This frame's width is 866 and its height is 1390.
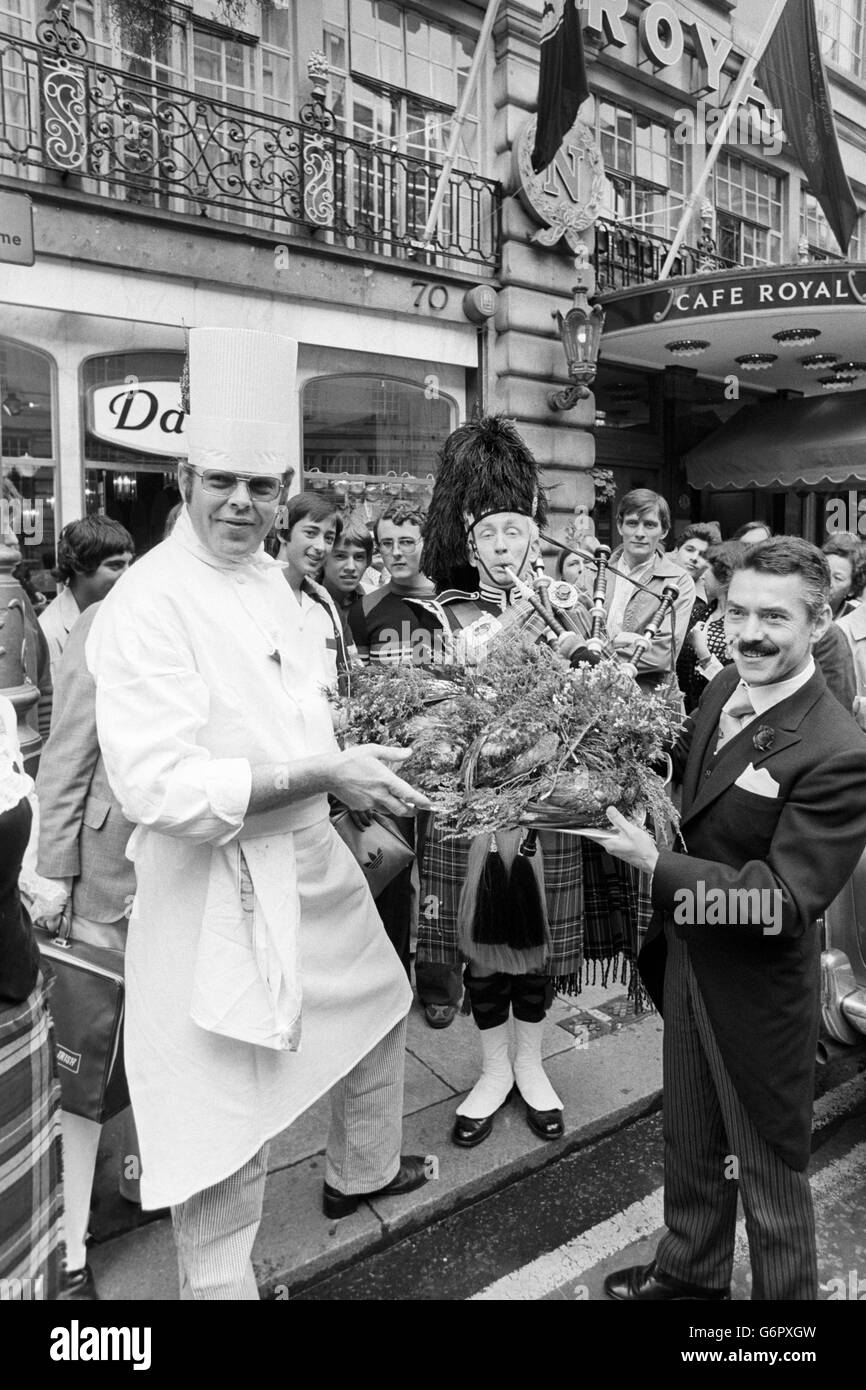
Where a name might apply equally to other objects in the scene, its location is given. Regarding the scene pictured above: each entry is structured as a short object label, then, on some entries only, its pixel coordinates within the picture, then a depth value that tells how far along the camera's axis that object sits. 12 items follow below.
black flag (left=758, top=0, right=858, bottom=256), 9.23
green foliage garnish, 2.04
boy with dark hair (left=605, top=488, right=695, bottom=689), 3.70
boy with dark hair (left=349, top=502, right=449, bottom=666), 4.20
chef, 1.98
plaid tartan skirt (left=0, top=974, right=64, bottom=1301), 1.72
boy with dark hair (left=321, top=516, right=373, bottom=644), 4.50
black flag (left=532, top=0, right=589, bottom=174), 8.58
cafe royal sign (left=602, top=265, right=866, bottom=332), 9.27
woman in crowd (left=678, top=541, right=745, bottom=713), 5.09
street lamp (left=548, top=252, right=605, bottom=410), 9.45
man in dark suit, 2.00
